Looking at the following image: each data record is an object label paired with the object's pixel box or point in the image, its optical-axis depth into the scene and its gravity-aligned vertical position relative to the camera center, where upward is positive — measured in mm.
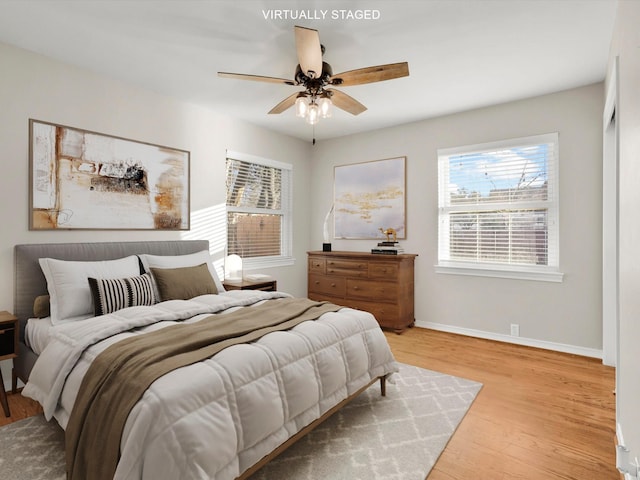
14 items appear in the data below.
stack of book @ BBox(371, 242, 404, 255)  4457 -105
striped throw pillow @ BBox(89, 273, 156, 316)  2555 -401
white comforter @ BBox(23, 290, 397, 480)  1332 -715
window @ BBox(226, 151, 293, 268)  4508 +417
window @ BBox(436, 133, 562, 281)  3711 +366
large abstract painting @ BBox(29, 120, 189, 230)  2873 +541
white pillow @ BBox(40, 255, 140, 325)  2529 -346
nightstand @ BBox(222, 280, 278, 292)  3838 -502
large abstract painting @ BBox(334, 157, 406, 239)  4727 +598
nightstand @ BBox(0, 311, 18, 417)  2340 -712
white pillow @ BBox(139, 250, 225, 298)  3221 -200
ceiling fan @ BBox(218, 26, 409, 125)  2194 +1174
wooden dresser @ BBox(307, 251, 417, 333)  4273 -552
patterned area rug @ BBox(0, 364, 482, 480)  1824 -1194
